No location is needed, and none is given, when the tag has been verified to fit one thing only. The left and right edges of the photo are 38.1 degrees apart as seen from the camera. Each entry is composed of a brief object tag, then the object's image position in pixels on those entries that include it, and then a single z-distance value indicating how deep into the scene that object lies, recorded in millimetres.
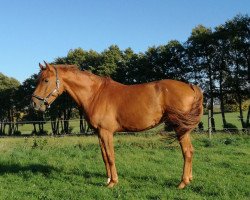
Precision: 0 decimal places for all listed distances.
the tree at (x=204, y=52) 43062
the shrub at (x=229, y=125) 29538
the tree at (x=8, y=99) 58781
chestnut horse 7484
